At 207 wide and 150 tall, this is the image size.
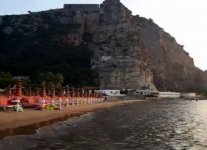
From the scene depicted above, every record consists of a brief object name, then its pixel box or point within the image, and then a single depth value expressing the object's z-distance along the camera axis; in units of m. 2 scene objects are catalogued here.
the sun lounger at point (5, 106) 21.41
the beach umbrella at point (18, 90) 24.22
